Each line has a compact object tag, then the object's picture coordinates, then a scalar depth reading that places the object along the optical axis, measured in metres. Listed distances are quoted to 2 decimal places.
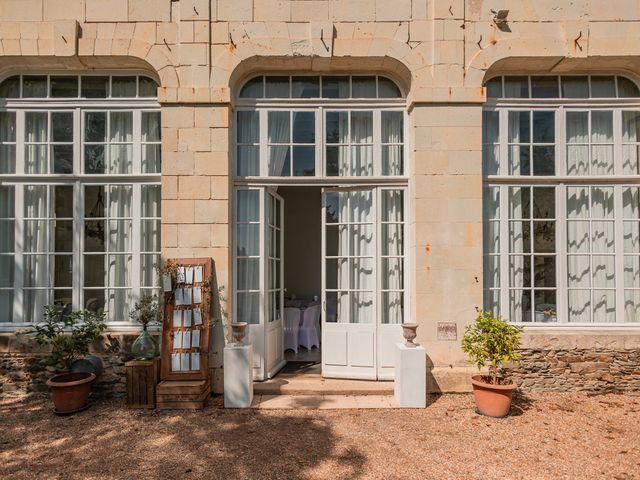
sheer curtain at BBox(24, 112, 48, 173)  4.78
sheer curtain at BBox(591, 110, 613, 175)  4.81
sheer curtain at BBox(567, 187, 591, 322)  4.74
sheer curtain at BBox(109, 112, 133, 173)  4.79
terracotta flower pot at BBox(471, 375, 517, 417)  3.91
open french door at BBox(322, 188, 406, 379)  4.72
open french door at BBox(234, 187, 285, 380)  4.71
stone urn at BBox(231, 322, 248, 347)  4.16
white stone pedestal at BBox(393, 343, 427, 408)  4.15
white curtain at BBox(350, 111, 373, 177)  4.84
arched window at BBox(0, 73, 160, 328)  4.72
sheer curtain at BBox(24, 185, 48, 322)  4.73
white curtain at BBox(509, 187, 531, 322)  4.72
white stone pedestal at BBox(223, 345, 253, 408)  4.11
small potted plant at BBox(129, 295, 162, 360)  4.15
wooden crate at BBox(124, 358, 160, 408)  4.06
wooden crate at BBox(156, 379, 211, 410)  4.05
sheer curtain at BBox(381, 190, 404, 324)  4.74
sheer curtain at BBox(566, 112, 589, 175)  4.81
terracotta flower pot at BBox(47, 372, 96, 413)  4.04
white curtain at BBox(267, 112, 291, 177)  4.82
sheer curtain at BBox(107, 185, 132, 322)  4.71
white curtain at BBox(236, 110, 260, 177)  4.82
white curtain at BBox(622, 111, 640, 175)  4.80
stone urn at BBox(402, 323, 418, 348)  4.18
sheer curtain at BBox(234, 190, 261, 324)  4.75
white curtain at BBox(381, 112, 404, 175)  4.83
